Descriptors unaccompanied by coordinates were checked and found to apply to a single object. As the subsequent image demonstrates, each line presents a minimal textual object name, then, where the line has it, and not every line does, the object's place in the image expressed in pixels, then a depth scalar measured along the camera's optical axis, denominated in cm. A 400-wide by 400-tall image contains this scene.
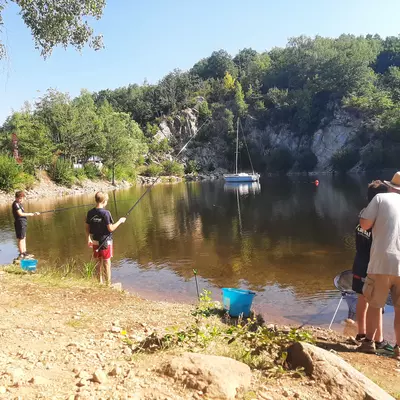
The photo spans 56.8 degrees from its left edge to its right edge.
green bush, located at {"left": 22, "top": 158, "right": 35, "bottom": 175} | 4053
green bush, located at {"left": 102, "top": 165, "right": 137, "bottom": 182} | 5375
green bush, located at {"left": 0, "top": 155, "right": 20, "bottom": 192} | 3425
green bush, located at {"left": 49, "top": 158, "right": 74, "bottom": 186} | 4338
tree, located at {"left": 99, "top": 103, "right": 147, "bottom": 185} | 5209
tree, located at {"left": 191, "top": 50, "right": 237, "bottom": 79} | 10731
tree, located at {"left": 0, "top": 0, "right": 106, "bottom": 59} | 875
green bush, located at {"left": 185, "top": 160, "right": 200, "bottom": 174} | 7825
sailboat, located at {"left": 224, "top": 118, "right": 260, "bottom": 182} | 5722
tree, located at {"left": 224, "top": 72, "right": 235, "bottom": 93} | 9531
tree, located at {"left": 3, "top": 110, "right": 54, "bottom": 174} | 4131
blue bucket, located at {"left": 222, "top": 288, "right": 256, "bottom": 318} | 614
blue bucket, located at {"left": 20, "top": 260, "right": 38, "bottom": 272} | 884
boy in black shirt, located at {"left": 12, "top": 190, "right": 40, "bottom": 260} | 1030
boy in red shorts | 734
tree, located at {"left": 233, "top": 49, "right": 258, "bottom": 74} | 11093
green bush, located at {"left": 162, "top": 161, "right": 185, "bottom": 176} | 6999
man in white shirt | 438
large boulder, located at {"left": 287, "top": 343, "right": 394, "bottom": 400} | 309
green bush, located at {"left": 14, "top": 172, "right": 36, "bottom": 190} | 3594
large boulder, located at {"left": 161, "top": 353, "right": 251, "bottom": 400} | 286
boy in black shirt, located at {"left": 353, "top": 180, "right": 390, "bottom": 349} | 492
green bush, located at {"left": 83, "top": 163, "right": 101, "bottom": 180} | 4999
